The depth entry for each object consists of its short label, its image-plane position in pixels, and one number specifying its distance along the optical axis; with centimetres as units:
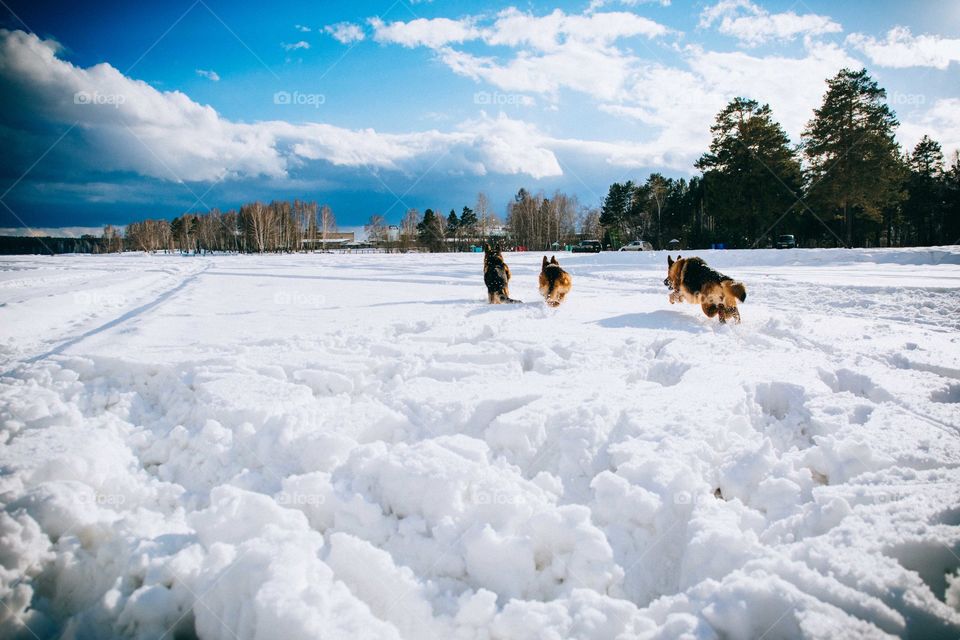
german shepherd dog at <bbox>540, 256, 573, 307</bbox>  790
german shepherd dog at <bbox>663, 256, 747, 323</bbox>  601
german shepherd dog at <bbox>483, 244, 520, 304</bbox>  862
